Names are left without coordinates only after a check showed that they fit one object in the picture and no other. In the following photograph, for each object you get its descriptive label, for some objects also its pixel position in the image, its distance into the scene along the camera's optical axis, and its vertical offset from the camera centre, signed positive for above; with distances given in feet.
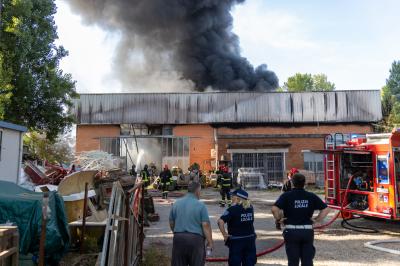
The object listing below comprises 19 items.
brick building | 88.17 +10.06
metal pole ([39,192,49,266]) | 12.14 -2.27
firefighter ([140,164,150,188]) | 61.18 -1.65
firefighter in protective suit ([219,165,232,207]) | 45.06 -2.44
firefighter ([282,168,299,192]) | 34.45 -1.86
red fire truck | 28.96 -0.78
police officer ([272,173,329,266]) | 15.79 -2.23
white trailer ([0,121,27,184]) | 29.48 +1.18
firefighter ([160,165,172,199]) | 54.60 -2.03
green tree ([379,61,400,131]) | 106.83 +42.91
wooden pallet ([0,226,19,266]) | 11.07 -2.40
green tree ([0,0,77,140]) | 51.93 +13.75
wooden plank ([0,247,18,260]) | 10.64 -2.50
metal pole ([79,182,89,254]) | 22.37 -3.55
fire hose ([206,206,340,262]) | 21.97 -5.29
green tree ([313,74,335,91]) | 219.82 +47.21
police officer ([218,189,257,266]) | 16.14 -2.88
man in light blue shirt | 14.83 -2.64
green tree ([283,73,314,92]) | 201.05 +43.29
